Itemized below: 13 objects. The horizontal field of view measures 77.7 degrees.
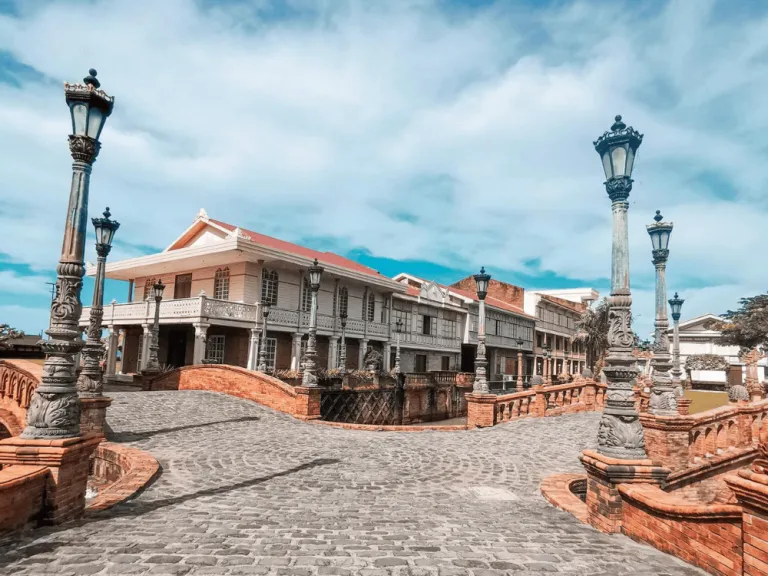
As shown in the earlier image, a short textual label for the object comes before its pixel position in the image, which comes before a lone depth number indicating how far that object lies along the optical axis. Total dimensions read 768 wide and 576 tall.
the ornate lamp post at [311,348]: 14.80
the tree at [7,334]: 34.25
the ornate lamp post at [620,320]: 5.50
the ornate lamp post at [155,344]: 20.06
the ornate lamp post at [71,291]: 5.08
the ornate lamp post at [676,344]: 14.80
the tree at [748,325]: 30.64
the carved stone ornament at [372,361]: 26.06
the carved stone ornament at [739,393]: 13.56
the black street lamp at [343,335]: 24.53
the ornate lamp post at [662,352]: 9.84
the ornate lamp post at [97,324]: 9.87
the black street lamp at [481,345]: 15.00
